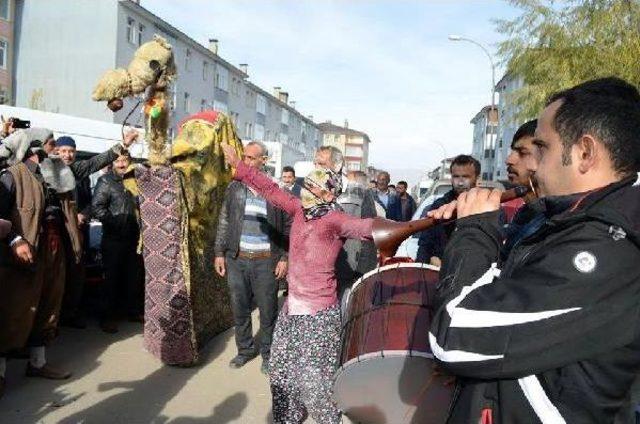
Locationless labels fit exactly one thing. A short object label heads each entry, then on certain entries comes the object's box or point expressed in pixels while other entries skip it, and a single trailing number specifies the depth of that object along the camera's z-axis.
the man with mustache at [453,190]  4.44
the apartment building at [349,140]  97.19
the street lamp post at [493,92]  21.29
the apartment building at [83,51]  32.44
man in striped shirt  5.27
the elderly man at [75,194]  5.42
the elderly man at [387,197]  12.57
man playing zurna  1.25
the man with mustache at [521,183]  1.63
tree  8.98
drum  2.22
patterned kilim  5.12
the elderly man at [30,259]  4.32
